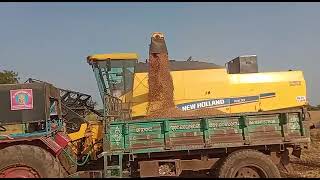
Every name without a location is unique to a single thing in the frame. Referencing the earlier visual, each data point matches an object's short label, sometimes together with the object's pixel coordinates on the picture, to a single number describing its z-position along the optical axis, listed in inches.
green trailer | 177.6
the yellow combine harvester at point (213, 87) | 223.8
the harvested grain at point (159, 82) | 217.7
